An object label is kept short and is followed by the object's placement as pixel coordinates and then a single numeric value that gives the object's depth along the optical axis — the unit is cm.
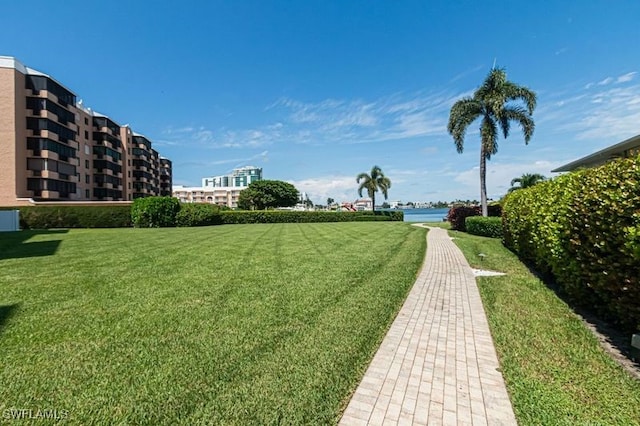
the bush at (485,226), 1634
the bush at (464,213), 2203
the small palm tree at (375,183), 4588
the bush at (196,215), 2773
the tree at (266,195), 6172
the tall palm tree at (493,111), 2170
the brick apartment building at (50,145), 3164
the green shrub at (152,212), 2594
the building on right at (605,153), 1492
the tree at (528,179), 3529
